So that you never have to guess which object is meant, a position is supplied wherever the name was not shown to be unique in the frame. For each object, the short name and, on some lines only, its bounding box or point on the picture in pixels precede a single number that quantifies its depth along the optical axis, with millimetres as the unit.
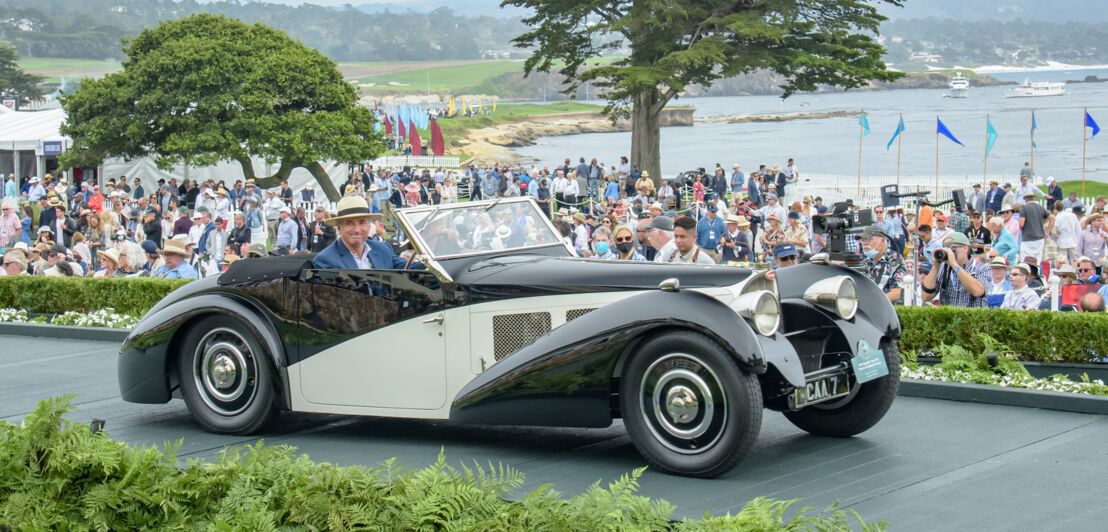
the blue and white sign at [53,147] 38447
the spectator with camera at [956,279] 10000
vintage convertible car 6008
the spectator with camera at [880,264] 13156
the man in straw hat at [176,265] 13031
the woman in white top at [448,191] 38828
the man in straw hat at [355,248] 7551
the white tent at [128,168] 38781
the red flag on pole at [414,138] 54681
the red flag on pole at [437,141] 50500
